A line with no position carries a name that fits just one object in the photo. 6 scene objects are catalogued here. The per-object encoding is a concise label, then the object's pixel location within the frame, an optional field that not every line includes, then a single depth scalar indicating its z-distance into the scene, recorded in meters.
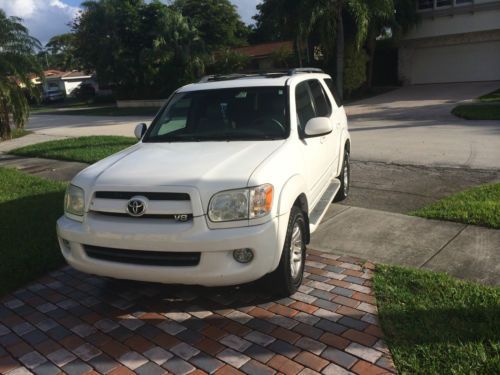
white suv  3.45
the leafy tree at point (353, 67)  23.84
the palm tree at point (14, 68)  15.42
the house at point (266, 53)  28.80
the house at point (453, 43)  25.62
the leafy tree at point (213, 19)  37.50
